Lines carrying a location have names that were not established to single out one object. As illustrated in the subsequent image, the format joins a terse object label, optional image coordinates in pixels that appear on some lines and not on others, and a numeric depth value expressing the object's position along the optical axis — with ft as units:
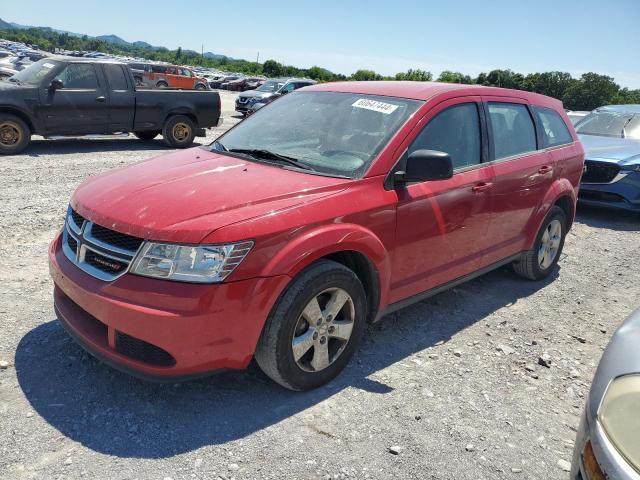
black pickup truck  31.83
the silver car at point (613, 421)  5.88
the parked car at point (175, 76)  92.94
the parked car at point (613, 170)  25.66
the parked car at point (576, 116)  34.17
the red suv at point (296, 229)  8.63
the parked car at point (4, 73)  56.79
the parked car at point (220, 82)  155.98
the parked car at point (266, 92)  70.95
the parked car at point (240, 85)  146.92
